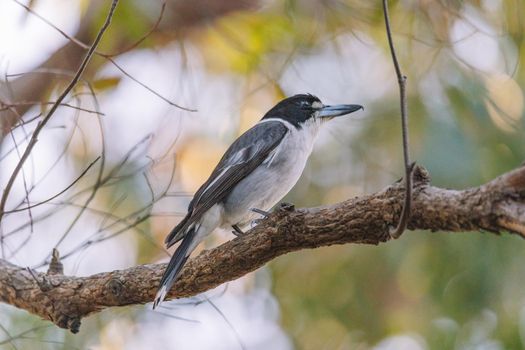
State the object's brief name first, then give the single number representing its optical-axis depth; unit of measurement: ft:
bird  25.76
